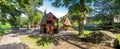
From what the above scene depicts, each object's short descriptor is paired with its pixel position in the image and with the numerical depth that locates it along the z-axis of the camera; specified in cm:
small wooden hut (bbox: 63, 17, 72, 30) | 1292
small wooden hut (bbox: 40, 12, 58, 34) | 934
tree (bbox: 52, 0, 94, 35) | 756
